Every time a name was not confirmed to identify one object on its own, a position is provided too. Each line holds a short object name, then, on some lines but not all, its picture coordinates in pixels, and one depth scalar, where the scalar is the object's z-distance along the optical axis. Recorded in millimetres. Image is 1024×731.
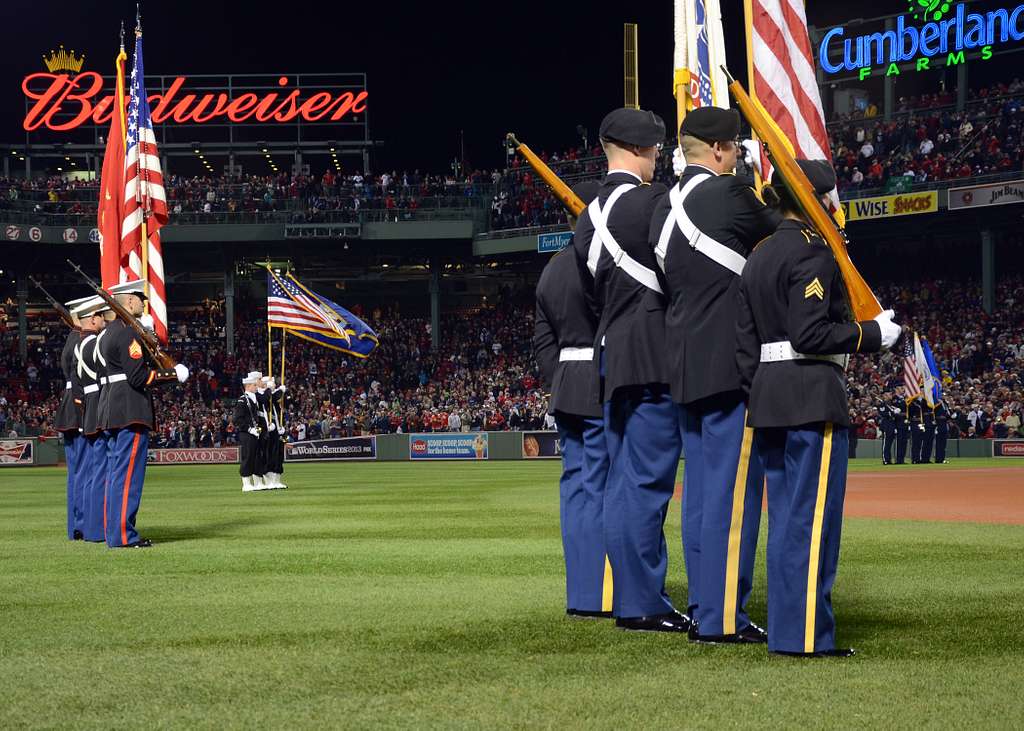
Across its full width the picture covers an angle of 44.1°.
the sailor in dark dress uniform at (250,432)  23844
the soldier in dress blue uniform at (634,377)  6500
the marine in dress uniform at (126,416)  11695
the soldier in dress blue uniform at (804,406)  5641
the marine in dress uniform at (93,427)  12414
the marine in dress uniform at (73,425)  13250
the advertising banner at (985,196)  38875
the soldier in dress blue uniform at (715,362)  6039
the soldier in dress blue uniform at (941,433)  32469
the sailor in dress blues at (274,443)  24562
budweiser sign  60250
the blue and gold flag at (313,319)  29531
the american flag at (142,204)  17578
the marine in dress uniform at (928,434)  31984
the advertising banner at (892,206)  40906
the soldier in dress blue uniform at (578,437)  7141
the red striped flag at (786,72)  8984
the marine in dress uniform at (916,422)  31719
